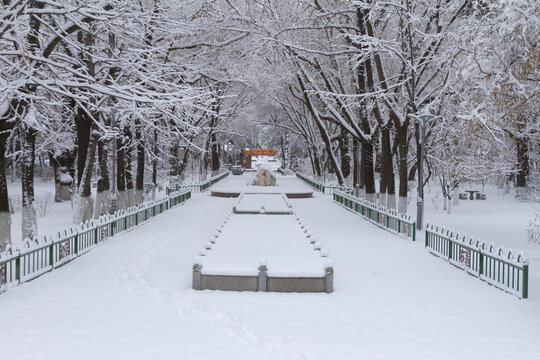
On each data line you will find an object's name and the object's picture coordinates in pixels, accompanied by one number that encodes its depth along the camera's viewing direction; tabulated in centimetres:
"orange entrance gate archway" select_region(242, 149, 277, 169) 8494
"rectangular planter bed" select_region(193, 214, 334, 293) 1089
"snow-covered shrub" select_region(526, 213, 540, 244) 1884
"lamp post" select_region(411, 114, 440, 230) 1881
